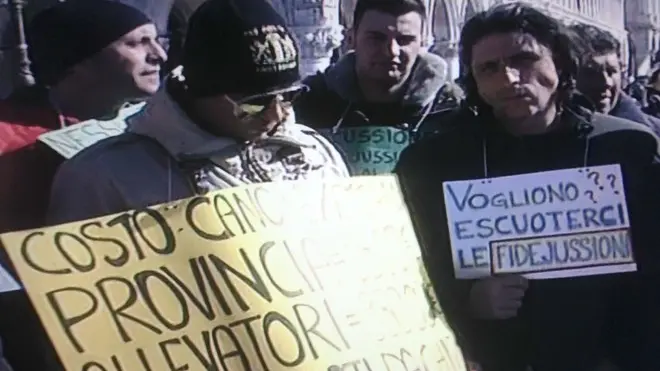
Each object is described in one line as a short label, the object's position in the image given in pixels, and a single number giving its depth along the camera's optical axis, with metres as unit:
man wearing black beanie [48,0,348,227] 2.37
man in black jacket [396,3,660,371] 2.86
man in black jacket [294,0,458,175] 3.38
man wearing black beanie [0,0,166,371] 3.03
